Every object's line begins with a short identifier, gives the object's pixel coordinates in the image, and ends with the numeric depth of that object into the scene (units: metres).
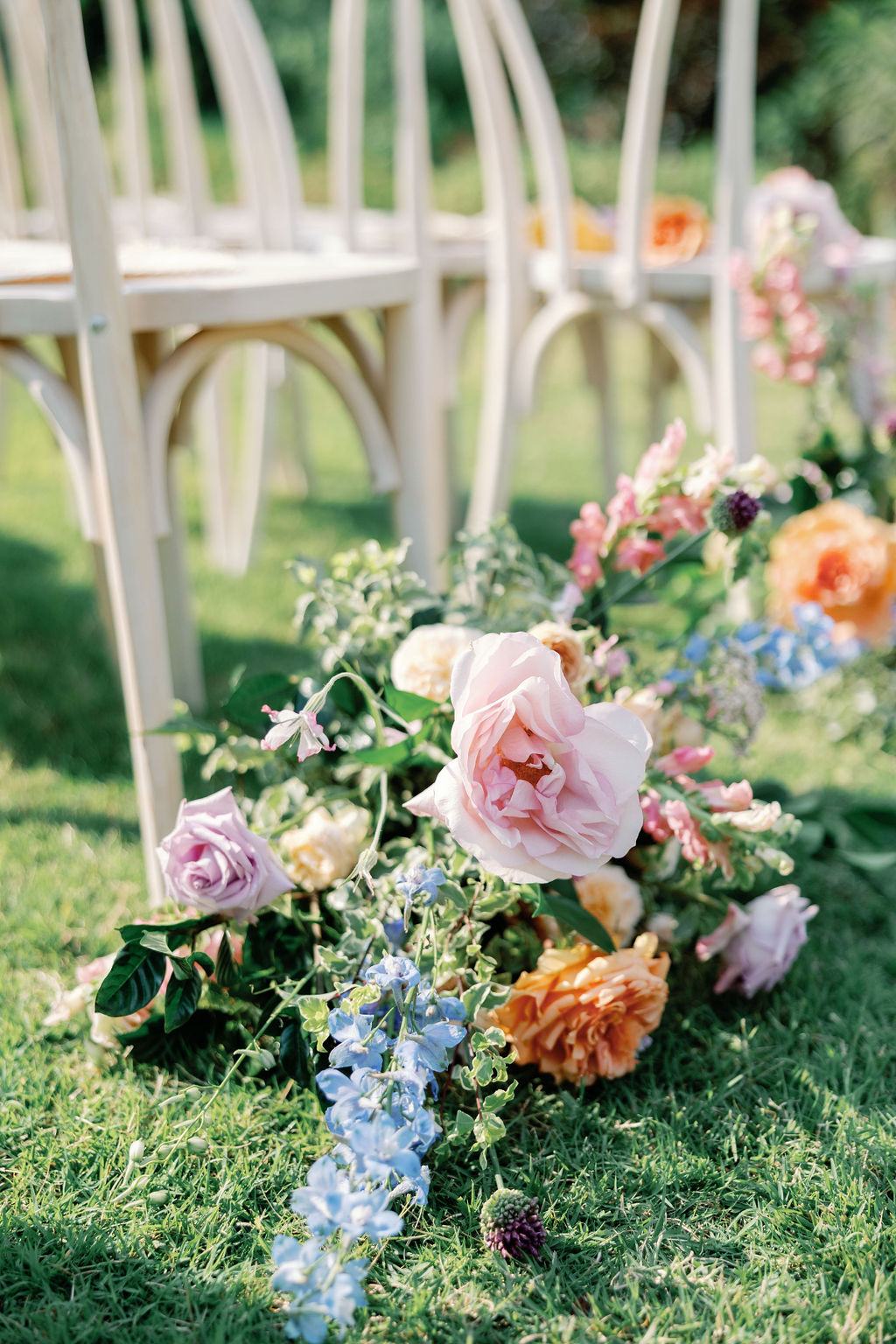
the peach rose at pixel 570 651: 1.07
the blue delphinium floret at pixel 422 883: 0.95
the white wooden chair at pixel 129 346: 1.14
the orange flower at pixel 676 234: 2.22
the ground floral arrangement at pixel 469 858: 0.87
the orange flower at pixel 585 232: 2.36
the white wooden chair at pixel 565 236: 1.83
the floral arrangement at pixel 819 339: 1.70
